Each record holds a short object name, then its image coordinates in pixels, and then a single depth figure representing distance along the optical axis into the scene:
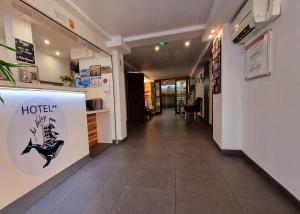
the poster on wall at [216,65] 2.88
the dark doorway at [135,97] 7.05
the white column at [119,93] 3.66
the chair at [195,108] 7.20
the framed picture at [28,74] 2.05
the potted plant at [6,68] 0.94
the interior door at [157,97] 10.23
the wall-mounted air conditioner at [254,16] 1.61
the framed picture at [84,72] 3.79
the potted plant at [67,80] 2.88
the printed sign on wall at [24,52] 2.12
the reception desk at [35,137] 1.41
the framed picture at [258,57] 1.81
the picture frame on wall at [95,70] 3.70
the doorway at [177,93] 9.99
